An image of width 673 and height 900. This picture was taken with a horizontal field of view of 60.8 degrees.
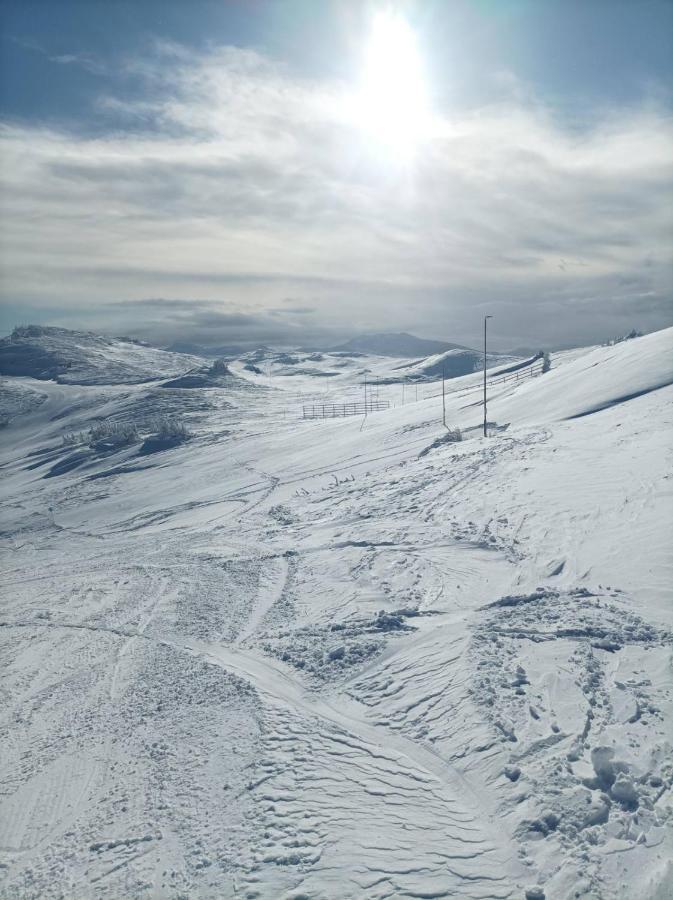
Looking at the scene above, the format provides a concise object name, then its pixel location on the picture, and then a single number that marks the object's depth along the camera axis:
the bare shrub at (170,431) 44.23
